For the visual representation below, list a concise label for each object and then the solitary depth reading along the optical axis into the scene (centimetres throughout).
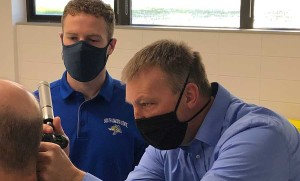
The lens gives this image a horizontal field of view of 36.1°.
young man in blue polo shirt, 179
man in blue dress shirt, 130
